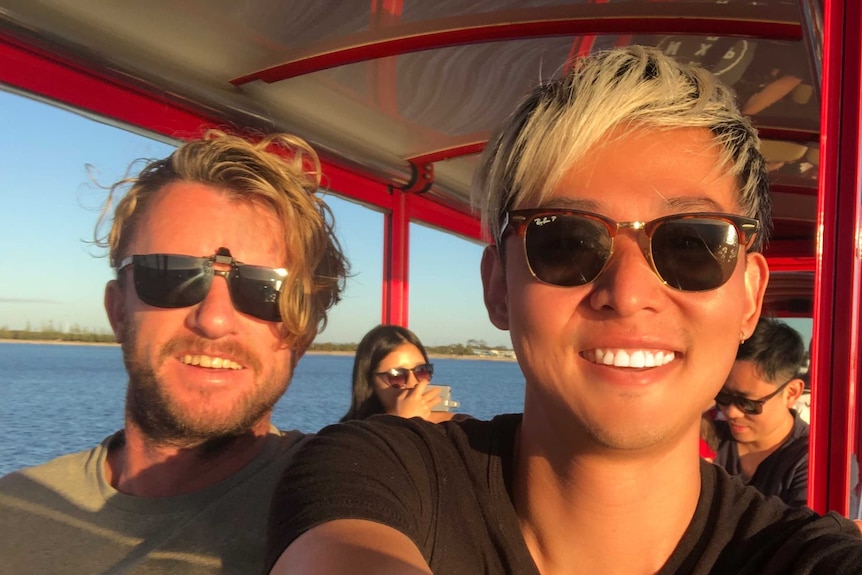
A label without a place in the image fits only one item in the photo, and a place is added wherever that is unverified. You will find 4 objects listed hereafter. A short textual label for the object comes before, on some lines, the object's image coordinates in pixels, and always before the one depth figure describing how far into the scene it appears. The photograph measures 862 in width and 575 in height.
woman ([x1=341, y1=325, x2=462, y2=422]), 1.04
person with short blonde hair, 0.44
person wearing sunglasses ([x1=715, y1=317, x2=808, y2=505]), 1.06
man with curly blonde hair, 0.56
